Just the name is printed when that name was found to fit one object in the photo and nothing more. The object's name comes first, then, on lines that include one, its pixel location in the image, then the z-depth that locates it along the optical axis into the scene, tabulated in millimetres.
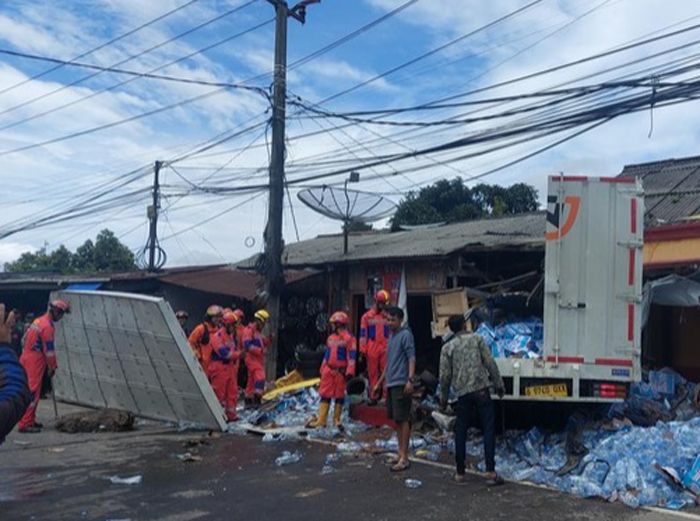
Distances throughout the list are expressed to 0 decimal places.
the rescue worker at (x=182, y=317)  13955
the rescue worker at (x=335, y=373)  10758
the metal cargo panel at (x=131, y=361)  10562
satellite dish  15602
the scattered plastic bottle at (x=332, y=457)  8727
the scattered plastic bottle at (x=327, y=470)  8113
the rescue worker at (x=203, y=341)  11727
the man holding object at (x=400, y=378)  8242
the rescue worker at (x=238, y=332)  12434
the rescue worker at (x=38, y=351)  11000
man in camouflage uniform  7617
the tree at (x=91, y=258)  40594
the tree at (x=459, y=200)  30953
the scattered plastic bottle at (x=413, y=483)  7430
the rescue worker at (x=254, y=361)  12500
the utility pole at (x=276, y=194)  14711
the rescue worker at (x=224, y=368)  11609
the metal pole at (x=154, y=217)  25828
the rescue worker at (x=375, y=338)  11376
